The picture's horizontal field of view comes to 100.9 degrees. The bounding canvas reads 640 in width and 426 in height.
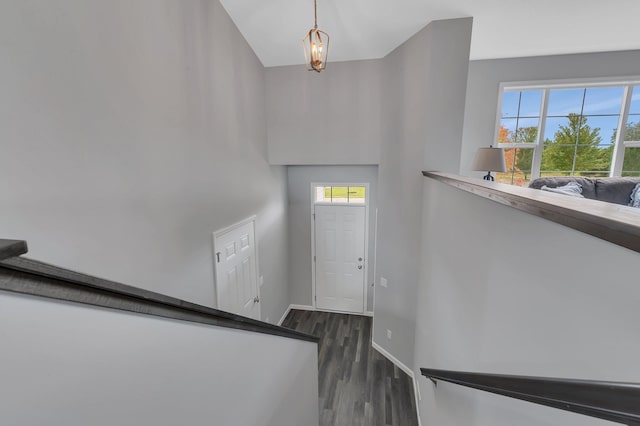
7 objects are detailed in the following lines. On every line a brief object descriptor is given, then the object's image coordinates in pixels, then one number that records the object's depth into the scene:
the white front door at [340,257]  4.81
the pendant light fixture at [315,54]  2.03
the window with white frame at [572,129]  3.85
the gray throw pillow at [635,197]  3.06
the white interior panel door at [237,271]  2.90
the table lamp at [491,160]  3.16
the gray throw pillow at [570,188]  3.26
